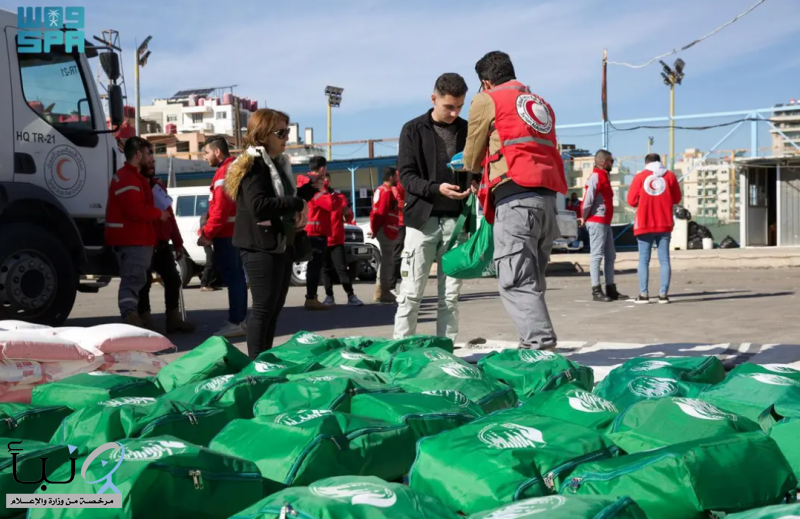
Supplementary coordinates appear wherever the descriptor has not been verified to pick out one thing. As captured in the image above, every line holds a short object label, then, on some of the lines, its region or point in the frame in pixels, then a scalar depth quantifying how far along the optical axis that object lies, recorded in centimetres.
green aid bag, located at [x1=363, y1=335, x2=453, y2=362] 502
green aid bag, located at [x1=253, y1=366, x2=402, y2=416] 354
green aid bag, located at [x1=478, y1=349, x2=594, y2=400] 421
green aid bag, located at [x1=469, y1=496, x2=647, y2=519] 204
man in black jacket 605
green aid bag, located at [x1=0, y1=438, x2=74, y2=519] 266
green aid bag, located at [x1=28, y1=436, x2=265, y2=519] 242
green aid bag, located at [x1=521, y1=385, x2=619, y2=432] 325
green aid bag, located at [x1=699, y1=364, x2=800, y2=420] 338
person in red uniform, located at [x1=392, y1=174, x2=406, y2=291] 1150
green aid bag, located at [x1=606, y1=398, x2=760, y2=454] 278
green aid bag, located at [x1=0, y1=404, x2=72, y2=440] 338
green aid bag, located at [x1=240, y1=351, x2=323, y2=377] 430
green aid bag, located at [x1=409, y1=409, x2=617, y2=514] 258
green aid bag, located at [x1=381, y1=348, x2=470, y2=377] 437
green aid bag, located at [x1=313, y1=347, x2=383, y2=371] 461
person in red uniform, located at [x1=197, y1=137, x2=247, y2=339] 818
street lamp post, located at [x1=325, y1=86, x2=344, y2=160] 5703
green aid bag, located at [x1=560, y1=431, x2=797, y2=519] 241
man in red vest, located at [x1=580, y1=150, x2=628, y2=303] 1125
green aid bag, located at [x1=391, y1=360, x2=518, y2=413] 381
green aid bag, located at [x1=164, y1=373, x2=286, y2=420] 369
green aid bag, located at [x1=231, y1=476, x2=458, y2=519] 211
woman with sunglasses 546
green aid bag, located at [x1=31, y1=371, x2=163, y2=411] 384
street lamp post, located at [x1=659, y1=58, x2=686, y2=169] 4950
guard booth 2442
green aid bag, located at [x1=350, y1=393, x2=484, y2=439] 327
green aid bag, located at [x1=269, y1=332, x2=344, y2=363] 491
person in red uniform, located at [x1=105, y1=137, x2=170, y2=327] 816
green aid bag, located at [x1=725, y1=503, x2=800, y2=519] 192
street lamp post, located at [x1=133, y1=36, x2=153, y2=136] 5084
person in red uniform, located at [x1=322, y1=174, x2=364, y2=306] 1196
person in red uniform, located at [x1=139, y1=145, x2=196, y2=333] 894
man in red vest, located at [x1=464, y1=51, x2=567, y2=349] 509
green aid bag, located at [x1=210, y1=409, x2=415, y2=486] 283
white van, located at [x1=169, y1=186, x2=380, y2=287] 1692
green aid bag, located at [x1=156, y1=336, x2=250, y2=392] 449
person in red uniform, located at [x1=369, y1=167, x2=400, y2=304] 1236
